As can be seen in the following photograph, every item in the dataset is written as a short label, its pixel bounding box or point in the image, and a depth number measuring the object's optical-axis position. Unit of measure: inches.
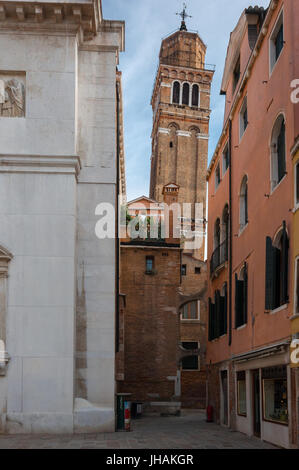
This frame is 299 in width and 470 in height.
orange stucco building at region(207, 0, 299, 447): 555.2
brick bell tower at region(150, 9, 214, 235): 2662.4
